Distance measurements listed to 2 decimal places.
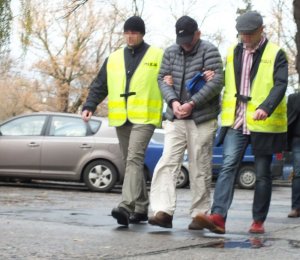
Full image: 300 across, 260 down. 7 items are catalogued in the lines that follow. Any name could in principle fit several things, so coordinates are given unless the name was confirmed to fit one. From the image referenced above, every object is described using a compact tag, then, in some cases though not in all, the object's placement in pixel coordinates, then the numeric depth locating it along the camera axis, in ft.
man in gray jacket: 23.58
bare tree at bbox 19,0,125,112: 173.68
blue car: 59.62
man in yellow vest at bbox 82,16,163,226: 24.71
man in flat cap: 23.04
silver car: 49.47
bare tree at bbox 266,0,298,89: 143.02
